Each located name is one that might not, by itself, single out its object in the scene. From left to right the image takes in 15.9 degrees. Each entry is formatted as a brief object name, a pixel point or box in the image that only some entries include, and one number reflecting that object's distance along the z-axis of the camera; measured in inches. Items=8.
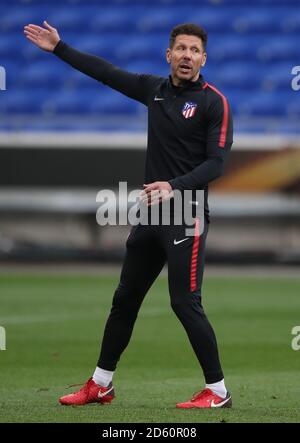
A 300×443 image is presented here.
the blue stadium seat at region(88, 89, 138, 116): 834.8
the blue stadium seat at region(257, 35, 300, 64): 855.1
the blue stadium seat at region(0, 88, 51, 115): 835.4
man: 236.8
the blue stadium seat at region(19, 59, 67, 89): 853.8
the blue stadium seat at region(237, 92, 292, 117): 827.4
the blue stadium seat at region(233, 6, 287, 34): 872.9
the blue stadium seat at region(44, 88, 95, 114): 837.2
